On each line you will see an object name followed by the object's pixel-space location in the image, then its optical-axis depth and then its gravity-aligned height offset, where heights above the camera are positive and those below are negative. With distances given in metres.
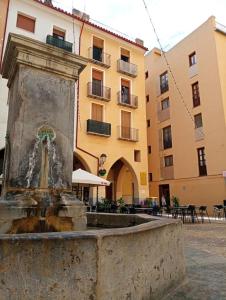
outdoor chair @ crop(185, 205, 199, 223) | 12.98 +0.09
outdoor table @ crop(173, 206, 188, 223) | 12.93 -0.07
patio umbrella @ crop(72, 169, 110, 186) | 10.04 +1.15
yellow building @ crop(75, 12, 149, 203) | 18.25 +6.72
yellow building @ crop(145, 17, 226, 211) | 20.39 +7.10
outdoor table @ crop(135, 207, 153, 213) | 11.92 +0.02
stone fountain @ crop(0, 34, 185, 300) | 1.92 -0.15
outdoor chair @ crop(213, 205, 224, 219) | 17.73 -0.14
